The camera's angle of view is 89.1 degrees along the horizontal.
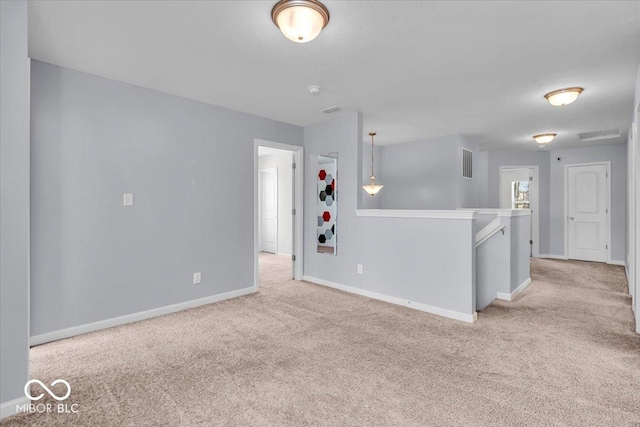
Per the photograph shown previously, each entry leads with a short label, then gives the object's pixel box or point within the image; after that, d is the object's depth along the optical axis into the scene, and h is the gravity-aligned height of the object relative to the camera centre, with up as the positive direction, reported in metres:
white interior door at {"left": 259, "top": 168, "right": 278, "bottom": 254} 8.21 +0.11
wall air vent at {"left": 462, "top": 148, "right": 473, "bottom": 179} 6.14 +0.99
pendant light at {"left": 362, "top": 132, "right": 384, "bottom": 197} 5.96 +0.49
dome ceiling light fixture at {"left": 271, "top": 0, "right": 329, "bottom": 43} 2.02 +1.26
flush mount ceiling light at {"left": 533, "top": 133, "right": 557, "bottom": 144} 5.64 +1.37
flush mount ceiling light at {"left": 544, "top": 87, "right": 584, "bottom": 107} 3.52 +1.32
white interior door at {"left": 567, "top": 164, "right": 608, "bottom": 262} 6.96 +0.07
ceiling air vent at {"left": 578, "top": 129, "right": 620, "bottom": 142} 5.62 +1.45
